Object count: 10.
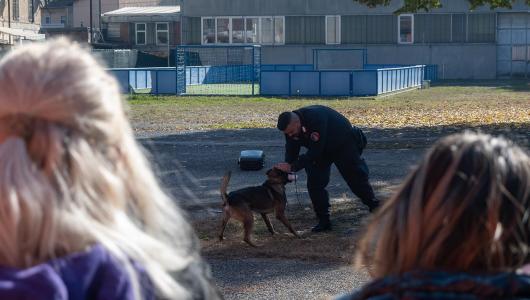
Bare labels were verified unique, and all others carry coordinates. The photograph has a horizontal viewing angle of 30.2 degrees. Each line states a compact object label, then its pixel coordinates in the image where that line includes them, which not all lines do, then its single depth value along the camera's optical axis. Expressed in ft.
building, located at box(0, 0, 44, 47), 214.48
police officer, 32.48
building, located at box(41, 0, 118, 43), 271.90
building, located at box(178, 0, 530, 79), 191.83
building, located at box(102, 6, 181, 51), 223.71
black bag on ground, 48.96
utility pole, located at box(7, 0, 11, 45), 216.84
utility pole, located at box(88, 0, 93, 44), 222.03
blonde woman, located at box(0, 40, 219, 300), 6.53
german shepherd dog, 30.94
